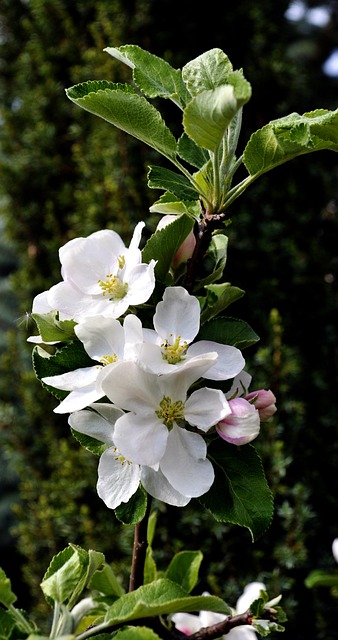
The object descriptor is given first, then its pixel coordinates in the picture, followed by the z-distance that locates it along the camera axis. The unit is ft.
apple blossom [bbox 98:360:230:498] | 1.62
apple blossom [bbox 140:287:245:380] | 1.73
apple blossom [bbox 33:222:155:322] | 1.82
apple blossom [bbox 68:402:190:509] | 1.73
